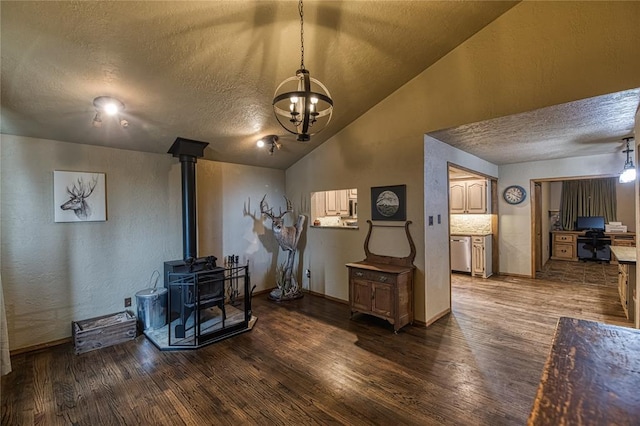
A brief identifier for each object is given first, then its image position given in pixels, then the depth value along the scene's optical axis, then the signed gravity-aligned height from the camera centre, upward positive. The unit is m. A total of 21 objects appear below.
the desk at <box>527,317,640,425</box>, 0.85 -0.62
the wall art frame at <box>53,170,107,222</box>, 3.29 +0.22
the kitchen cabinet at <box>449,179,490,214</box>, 6.41 +0.26
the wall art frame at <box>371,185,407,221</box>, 3.83 +0.09
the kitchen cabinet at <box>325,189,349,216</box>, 6.57 +0.17
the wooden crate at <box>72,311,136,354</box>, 3.11 -1.32
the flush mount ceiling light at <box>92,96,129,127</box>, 2.77 +1.07
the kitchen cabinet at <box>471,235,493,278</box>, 6.15 -1.05
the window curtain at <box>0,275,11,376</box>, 2.59 -1.20
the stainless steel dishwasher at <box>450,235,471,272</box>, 6.38 -1.03
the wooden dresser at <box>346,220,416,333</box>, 3.51 -1.01
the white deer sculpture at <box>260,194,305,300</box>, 4.84 -0.62
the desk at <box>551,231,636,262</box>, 7.85 -1.06
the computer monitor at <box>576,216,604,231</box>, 7.84 -0.48
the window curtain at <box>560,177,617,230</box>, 7.89 +0.17
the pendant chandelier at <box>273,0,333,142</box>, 1.82 +0.71
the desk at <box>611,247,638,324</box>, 3.55 -1.00
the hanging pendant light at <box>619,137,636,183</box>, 4.28 +0.52
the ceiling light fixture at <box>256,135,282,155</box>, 4.21 +1.03
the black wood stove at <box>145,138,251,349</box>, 3.33 -0.97
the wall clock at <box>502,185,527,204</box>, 6.11 +0.28
